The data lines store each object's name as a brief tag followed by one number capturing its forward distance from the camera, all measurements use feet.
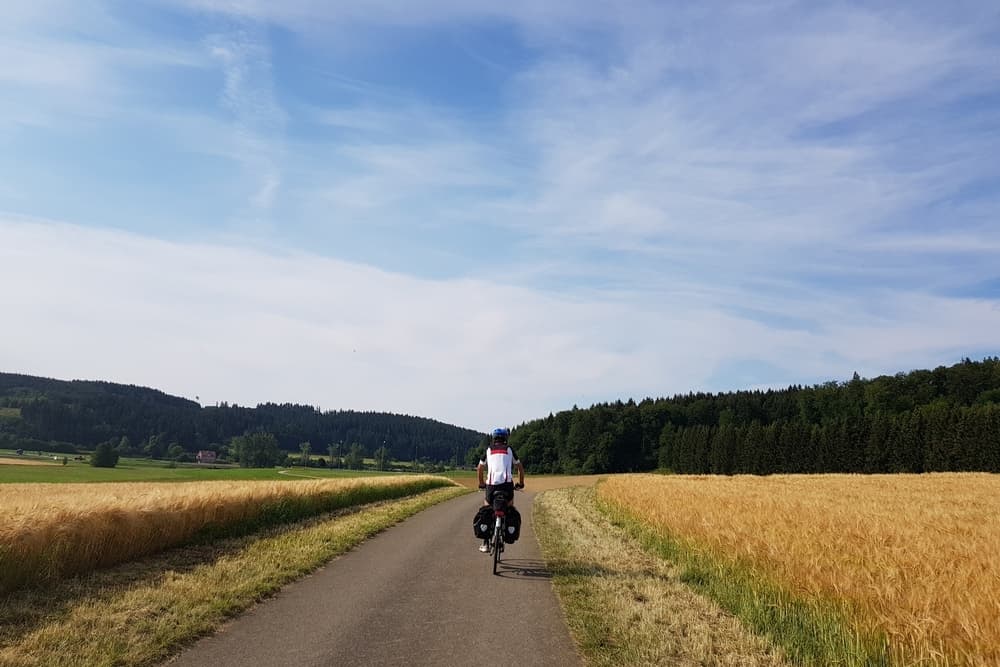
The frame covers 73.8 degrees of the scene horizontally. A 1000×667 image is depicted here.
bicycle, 41.37
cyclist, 44.78
